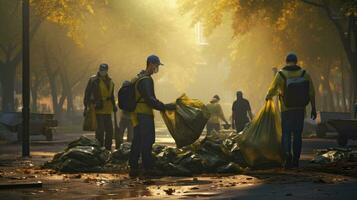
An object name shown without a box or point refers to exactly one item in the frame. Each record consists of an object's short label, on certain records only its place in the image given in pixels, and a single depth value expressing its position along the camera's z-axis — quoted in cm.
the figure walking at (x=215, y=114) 2512
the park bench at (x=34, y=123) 2716
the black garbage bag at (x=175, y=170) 1255
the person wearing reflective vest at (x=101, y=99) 1662
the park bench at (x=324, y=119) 3003
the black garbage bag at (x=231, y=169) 1284
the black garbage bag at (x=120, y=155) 1443
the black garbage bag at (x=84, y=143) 1476
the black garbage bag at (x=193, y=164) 1307
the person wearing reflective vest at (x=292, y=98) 1371
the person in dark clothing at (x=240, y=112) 2320
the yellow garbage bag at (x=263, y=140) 1360
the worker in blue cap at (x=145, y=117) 1255
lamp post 1778
